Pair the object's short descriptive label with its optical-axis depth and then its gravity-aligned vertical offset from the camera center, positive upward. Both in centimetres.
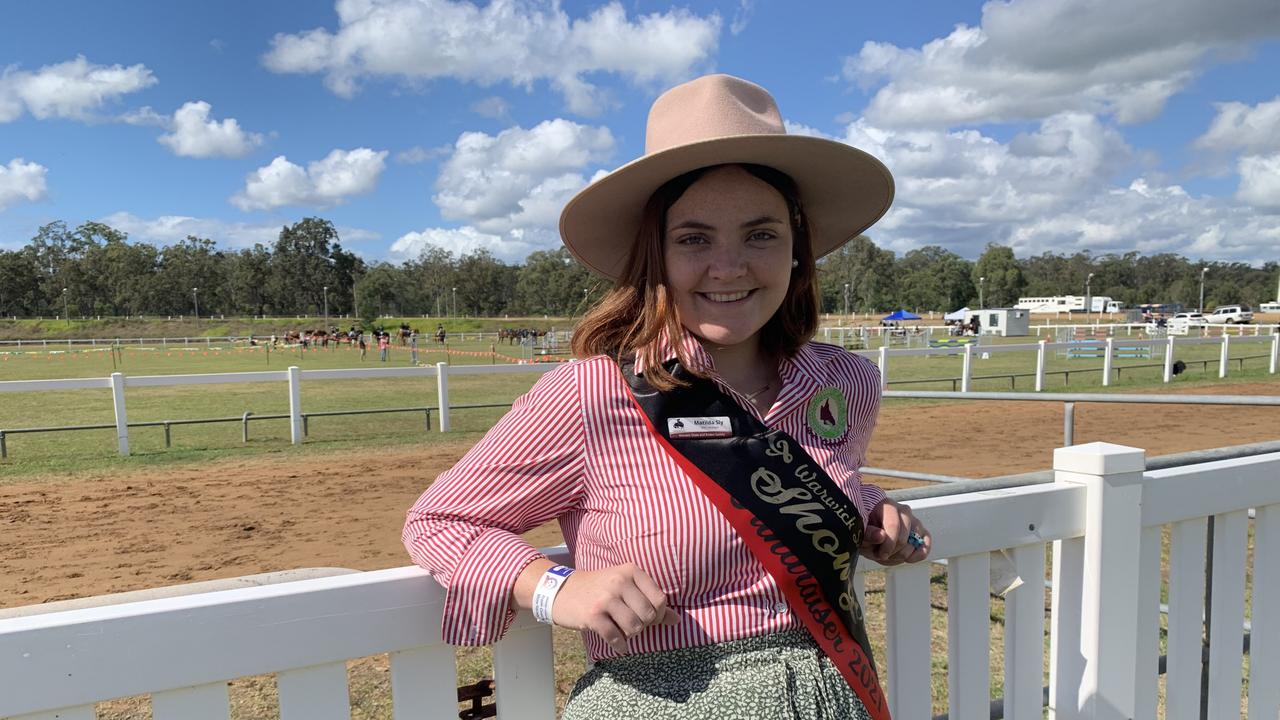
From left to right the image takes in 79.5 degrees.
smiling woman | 107 -25
